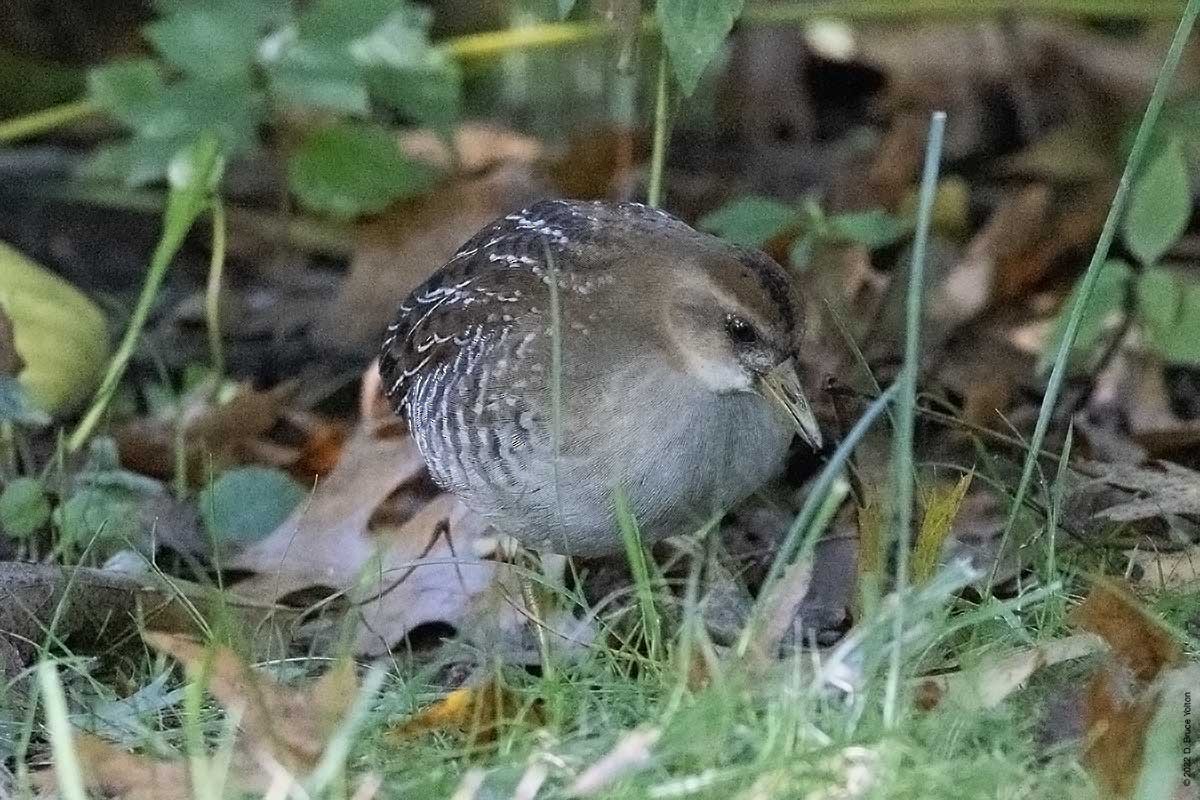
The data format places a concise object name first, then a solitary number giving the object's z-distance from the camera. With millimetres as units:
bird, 6805
